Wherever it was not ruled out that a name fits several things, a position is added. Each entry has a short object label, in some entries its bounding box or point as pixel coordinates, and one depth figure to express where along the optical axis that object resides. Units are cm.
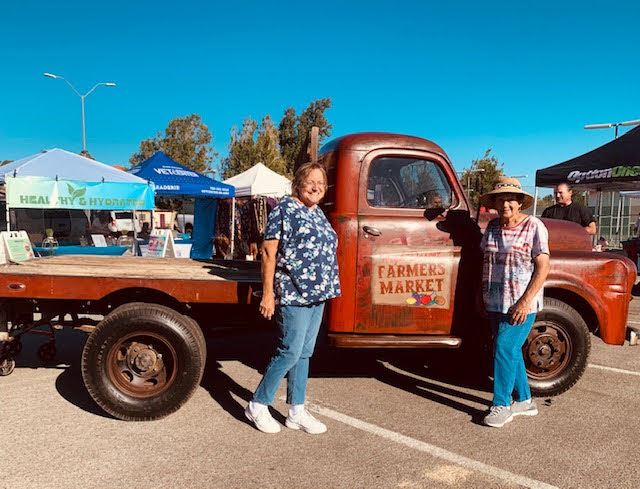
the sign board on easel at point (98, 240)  1074
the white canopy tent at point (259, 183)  1522
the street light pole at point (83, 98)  2225
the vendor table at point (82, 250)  788
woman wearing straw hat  333
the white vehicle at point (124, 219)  2470
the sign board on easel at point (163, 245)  805
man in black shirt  592
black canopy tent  1026
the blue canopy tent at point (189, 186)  1191
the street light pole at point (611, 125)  1730
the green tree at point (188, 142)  3569
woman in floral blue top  314
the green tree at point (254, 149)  3044
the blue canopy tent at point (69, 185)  842
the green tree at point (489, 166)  2899
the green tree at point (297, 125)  3959
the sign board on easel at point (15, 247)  434
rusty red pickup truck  353
